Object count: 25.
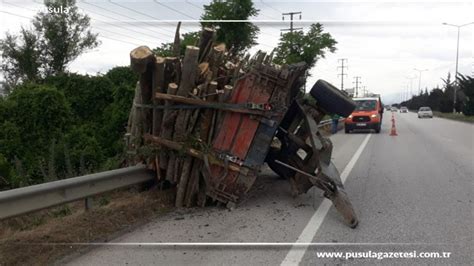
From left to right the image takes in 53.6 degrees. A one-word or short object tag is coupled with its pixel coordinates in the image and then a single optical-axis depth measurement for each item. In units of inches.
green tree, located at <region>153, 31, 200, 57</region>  917.8
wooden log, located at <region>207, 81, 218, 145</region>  264.5
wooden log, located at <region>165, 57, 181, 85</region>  270.8
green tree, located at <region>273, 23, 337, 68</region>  1651.1
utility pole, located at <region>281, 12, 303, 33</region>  1784.9
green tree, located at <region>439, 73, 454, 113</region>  3339.1
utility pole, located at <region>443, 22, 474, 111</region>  2612.2
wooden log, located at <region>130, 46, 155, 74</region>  253.1
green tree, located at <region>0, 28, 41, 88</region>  1477.6
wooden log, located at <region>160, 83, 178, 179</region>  263.0
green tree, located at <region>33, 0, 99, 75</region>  1485.0
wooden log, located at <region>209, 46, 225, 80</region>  286.0
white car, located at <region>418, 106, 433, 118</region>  2447.5
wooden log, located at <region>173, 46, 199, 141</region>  262.4
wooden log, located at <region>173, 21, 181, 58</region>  293.9
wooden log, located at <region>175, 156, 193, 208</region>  263.3
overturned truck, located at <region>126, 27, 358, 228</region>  259.5
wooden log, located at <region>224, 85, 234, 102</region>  261.6
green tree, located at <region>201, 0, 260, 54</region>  948.0
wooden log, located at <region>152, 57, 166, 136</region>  265.3
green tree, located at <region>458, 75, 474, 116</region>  2242.9
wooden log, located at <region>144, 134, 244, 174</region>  257.8
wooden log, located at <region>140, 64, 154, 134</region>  269.1
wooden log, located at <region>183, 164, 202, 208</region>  263.6
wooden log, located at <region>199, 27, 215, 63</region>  295.7
